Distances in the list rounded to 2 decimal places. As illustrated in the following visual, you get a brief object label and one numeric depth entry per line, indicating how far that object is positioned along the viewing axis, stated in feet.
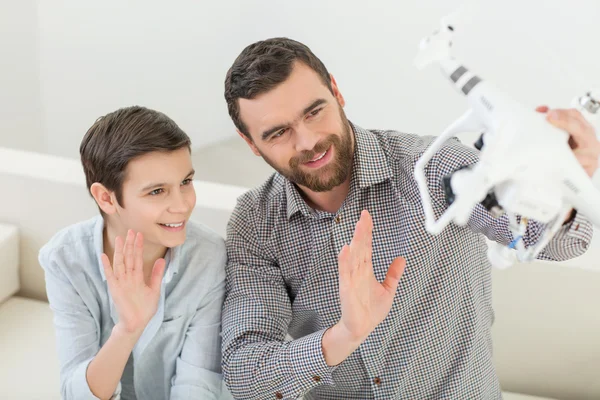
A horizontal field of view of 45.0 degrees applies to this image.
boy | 4.28
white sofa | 5.43
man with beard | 4.34
